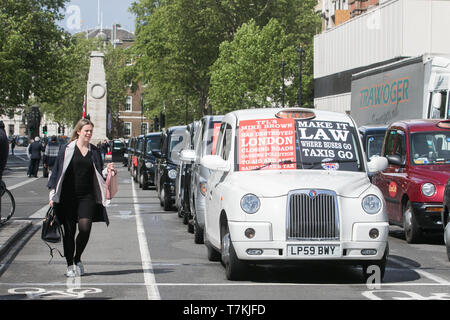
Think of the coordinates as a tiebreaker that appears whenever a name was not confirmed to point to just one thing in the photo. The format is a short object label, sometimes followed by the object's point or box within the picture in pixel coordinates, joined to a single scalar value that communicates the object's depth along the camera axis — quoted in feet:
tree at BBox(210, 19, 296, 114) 210.38
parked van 47.98
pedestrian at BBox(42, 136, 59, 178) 108.30
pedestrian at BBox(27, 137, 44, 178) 137.69
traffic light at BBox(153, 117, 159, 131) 240.34
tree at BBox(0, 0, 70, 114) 208.13
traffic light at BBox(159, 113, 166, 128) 214.81
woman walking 34.65
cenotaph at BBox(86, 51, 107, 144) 253.03
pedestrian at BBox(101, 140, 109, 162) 221.46
